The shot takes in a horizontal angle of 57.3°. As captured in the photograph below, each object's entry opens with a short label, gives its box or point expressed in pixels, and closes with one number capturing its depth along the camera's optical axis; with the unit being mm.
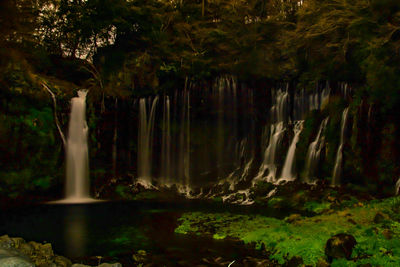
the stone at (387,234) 8602
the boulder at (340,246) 7902
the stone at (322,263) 7820
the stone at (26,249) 8530
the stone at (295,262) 8258
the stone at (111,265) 7984
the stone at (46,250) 8867
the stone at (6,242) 8376
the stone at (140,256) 9227
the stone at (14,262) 6483
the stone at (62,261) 8403
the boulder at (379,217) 10500
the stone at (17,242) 8878
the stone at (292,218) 12289
